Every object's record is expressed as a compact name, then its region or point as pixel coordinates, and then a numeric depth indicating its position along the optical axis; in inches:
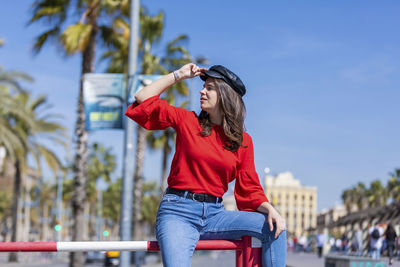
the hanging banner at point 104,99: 439.2
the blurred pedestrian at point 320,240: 1207.8
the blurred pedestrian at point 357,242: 927.2
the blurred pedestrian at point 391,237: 533.9
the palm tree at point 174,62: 1039.5
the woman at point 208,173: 120.6
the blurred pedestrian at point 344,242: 1469.0
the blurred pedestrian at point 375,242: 671.8
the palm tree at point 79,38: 760.3
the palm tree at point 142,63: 1035.3
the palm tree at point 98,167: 2517.2
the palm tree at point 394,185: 2916.3
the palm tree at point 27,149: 1090.8
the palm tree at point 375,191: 3453.5
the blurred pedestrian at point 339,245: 1560.0
